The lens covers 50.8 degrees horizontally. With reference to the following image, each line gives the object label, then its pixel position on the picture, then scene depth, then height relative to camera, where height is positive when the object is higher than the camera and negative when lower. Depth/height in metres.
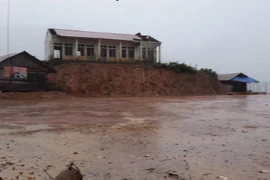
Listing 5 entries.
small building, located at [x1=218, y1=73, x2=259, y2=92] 49.16 +1.68
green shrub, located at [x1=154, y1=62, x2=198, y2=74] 40.45 +3.40
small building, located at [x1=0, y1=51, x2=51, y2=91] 27.56 +1.77
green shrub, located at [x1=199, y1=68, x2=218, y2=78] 44.41 +2.93
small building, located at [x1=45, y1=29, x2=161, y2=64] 37.91 +6.19
